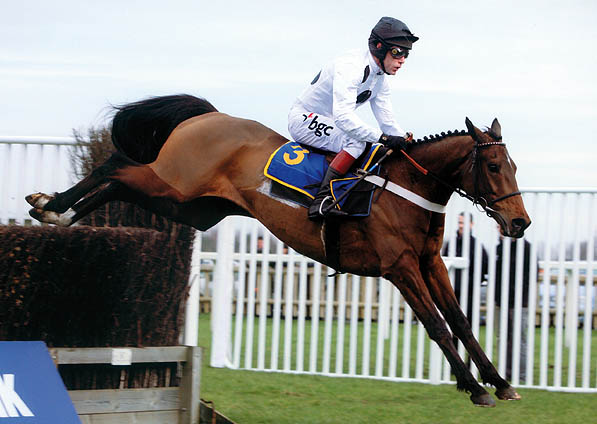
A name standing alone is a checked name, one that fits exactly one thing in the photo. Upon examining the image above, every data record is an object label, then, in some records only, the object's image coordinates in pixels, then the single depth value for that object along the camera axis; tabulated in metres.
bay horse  9.51
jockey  9.81
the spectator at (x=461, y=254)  15.44
